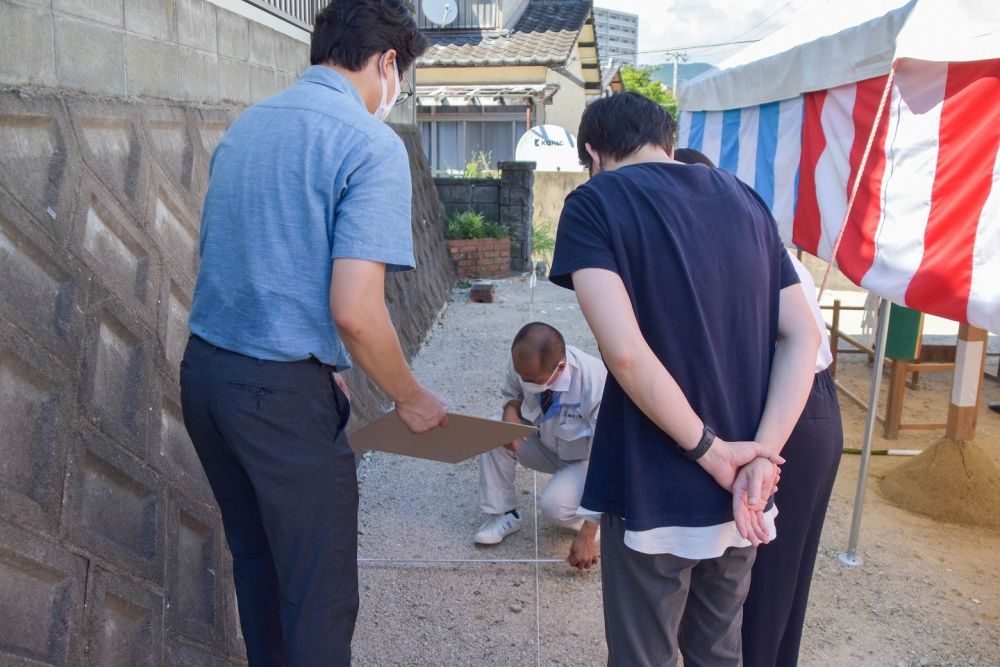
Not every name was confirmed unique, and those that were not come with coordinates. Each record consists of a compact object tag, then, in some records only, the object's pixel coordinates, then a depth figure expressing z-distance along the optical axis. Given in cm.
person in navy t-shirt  163
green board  524
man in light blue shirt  168
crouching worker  308
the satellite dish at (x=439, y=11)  994
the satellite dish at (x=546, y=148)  1480
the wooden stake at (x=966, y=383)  423
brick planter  895
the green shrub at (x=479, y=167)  1171
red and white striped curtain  265
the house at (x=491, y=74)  1389
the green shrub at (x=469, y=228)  901
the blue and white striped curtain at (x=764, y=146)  414
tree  2910
